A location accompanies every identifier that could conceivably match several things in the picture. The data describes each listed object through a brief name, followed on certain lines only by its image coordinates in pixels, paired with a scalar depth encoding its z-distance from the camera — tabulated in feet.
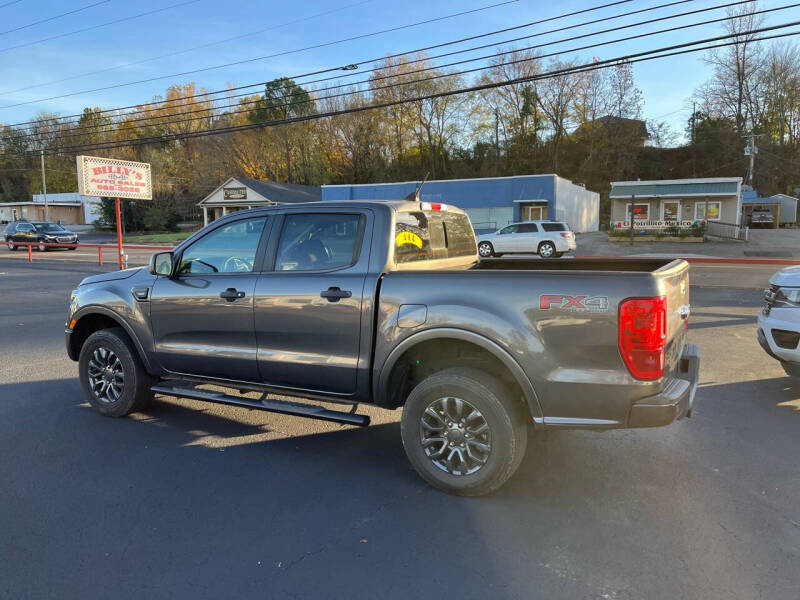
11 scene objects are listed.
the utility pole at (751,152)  170.40
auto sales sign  65.87
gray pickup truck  10.48
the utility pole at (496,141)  204.19
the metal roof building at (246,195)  148.05
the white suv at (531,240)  83.25
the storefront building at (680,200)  119.85
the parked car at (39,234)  104.01
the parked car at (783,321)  16.62
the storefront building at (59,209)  226.58
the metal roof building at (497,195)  116.98
